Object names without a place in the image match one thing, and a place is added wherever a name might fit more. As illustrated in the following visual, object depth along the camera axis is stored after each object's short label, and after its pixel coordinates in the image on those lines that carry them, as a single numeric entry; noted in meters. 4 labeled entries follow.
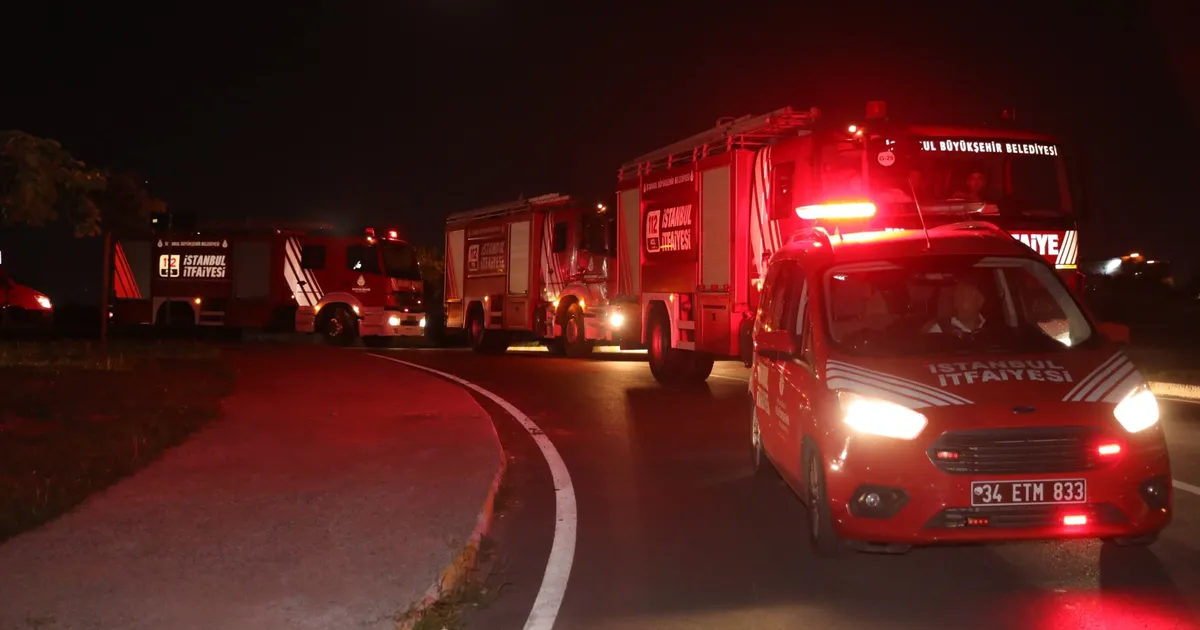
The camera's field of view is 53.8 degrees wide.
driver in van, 7.65
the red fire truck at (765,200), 11.85
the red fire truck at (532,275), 22.75
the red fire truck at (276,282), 30.31
